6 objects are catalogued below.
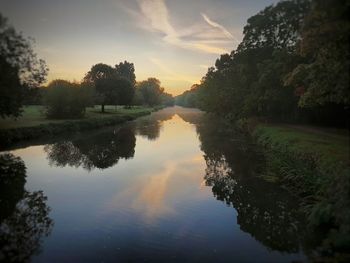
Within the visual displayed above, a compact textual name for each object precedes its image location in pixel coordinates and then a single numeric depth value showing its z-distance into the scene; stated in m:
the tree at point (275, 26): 48.12
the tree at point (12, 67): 27.36
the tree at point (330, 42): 15.55
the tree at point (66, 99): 61.84
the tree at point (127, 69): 158.38
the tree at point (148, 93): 167.89
